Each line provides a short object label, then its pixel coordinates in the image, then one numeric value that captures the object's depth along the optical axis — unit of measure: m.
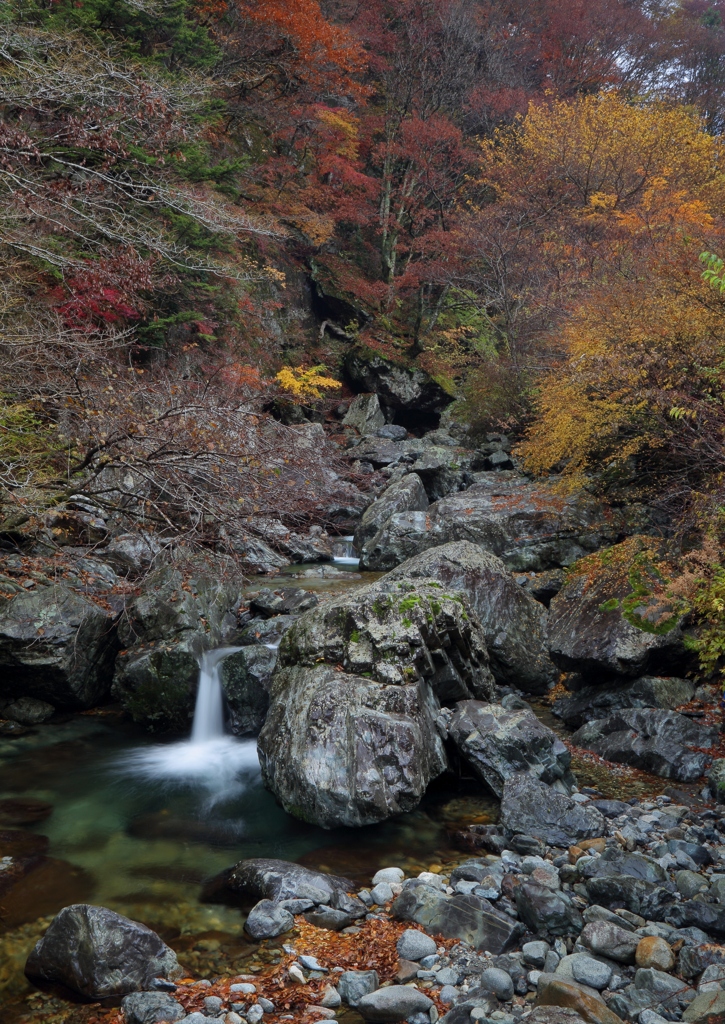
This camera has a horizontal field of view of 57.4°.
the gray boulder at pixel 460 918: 4.14
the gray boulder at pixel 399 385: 21.64
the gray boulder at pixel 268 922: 4.38
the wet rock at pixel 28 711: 8.02
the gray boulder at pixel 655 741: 6.36
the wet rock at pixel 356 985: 3.79
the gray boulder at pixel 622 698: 7.25
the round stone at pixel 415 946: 4.09
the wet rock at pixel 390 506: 13.88
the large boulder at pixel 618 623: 7.35
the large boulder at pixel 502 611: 8.37
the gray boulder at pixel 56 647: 7.85
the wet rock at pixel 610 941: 3.91
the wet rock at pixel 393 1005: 3.63
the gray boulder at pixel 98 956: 3.90
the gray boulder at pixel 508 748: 6.09
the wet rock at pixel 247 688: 7.89
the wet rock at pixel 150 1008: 3.63
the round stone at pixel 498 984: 3.71
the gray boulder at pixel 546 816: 5.34
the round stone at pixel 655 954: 3.77
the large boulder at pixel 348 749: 5.60
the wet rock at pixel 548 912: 4.19
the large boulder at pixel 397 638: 6.40
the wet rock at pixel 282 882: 4.71
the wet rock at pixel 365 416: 20.86
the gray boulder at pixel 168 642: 8.00
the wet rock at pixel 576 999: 3.31
